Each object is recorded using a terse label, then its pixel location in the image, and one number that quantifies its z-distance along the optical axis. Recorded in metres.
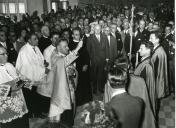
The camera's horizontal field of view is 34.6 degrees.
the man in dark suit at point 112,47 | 7.23
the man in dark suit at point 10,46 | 6.36
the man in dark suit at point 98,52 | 6.98
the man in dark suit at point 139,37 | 8.30
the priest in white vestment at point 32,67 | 5.53
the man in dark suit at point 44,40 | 6.93
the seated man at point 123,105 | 2.78
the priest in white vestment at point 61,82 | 4.57
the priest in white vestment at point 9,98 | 4.25
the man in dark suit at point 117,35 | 8.23
